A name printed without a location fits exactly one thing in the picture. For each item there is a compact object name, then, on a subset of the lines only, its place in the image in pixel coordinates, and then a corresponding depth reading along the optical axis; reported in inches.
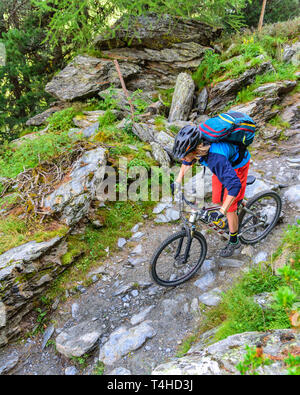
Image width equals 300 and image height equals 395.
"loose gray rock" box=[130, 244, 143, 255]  209.8
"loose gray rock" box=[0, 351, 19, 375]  145.6
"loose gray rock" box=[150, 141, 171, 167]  277.3
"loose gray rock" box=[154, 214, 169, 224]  236.5
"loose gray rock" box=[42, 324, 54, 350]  158.0
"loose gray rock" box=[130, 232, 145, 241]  221.9
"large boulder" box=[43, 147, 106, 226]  200.5
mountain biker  129.6
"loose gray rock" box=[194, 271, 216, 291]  171.2
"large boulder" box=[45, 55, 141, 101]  406.0
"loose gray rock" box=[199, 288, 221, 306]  154.1
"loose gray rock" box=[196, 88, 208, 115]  374.6
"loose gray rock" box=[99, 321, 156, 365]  139.6
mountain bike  157.3
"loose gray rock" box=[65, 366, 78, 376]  139.7
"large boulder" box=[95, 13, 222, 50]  411.8
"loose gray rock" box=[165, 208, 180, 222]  238.2
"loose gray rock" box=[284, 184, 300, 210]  217.0
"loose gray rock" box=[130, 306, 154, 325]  157.9
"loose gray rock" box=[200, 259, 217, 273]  182.9
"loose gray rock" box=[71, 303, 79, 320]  168.2
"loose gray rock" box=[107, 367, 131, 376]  129.0
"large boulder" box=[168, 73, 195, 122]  363.7
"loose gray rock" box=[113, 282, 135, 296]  177.3
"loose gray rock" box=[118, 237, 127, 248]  215.3
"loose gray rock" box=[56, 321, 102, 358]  143.6
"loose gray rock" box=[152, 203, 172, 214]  244.0
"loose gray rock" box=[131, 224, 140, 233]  228.5
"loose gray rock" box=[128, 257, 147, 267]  200.0
